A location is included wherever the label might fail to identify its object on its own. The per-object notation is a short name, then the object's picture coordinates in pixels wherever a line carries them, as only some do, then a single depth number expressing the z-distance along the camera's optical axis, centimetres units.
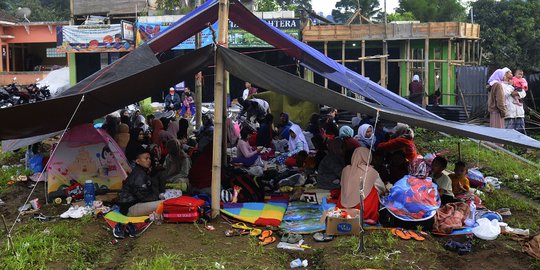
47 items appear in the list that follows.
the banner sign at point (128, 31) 1952
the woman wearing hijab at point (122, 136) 862
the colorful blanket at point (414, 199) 544
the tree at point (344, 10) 4147
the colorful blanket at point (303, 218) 563
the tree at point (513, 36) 2338
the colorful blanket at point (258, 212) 594
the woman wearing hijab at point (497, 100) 1086
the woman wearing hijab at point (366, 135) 869
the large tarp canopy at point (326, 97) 547
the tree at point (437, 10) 2994
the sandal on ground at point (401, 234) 522
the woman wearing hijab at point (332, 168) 711
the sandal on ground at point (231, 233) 551
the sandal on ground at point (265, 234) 543
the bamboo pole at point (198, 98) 1147
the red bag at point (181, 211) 588
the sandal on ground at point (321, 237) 529
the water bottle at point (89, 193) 661
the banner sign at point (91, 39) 1984
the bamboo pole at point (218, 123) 592
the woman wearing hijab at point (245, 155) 862
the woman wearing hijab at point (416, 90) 1687
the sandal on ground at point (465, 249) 501
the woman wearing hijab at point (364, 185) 584
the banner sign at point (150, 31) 1958
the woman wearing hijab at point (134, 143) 826
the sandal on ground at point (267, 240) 527
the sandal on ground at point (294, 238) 528
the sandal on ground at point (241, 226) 569
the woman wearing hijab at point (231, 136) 1018
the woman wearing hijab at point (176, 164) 705
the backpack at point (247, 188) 675
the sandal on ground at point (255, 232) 550
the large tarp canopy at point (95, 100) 559
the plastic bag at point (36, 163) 868
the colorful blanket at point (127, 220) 581
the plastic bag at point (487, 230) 530
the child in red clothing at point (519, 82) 1112
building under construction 1741
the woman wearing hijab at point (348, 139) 716
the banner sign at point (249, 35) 1884
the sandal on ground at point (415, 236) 520
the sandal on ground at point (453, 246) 507
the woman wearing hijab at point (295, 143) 910
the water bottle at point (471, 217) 558
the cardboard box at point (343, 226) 532
